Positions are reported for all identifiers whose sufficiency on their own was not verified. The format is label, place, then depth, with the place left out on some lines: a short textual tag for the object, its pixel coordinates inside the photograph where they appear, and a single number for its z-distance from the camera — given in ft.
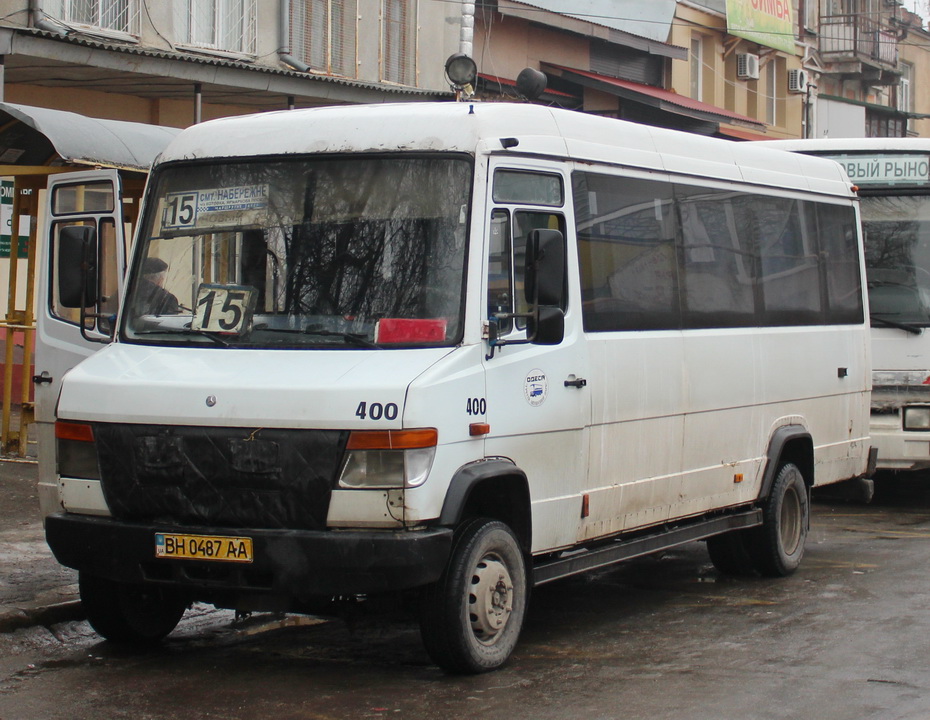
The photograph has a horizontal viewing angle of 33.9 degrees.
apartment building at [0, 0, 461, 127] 54.34
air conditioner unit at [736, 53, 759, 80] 118.52
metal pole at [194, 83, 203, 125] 56.95
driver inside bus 24.49
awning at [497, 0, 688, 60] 89.56
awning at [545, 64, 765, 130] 91.99
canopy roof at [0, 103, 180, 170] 38.58
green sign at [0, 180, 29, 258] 45.44
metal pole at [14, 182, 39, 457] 44.42
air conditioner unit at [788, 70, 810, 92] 124.36
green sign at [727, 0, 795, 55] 114.42
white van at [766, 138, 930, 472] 41.86
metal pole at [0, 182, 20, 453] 43.96
